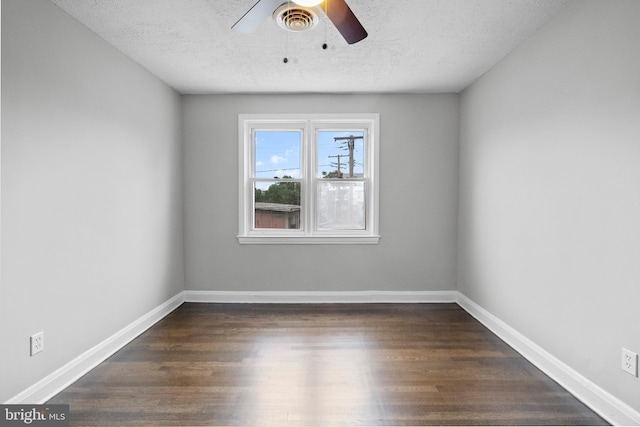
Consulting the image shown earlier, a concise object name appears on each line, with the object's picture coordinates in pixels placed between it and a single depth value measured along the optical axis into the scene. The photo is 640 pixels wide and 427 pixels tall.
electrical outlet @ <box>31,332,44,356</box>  2.14
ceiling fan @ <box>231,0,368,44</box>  1.83
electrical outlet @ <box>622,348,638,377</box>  1.87
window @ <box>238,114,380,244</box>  4.34
